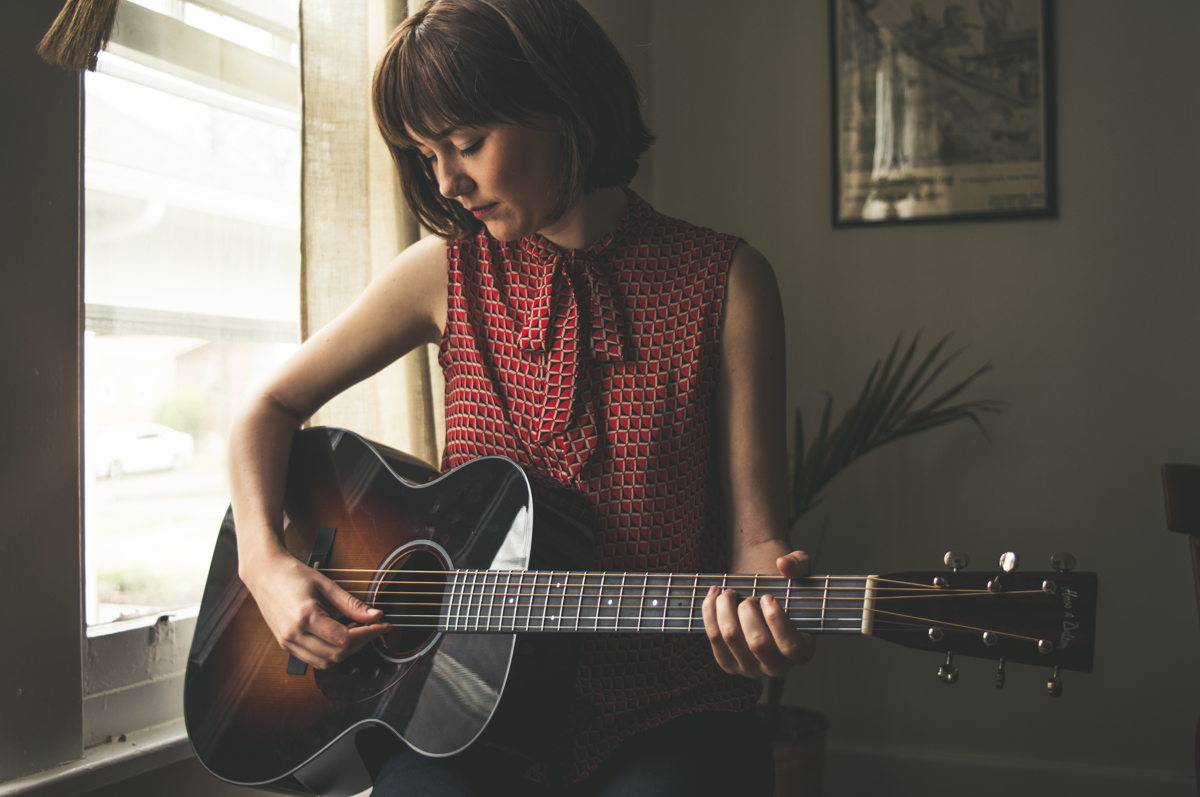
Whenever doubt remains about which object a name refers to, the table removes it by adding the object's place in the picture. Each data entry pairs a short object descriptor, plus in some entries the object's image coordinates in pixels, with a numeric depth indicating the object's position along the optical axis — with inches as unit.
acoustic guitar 34.4
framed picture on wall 91.7
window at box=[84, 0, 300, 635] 54.3
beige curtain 57.2
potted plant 82.1
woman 42.9
